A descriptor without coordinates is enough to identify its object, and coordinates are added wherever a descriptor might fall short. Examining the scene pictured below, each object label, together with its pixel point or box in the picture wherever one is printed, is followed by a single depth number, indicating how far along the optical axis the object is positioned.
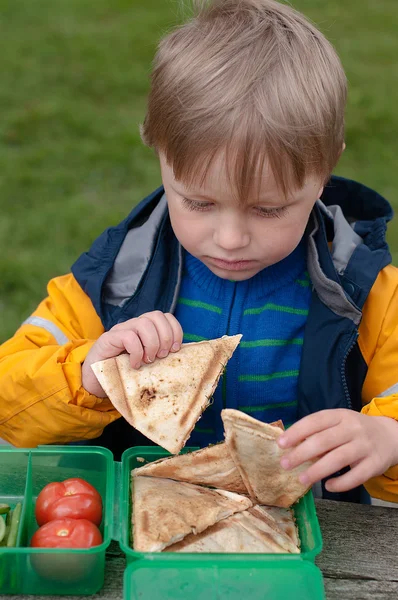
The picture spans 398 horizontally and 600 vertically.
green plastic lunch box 0.73
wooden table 0.77
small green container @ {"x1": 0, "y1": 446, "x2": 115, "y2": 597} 0.74
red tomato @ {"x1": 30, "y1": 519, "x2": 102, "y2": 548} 0.76
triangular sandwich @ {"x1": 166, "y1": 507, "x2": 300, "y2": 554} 0.77
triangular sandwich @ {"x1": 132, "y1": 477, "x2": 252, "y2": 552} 0.77
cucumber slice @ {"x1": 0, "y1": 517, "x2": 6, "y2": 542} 0.77
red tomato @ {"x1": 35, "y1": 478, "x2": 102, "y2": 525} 0.79
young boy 0.85
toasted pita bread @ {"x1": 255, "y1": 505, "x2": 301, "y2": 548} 0.80
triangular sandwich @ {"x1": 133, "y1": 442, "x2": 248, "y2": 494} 0.82
